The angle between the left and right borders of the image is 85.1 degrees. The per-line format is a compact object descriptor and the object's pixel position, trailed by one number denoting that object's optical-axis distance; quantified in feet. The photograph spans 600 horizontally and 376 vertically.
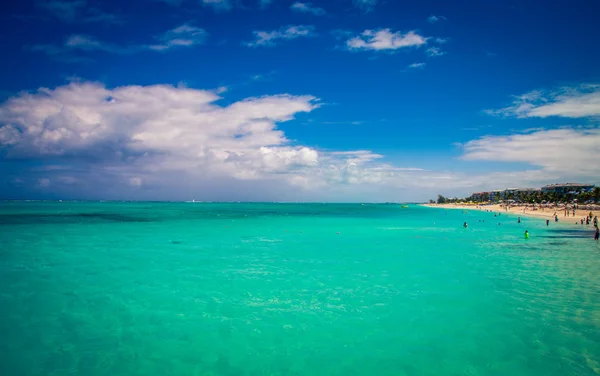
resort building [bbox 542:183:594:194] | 441.68
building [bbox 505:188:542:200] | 541.30
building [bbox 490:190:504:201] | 602.03
